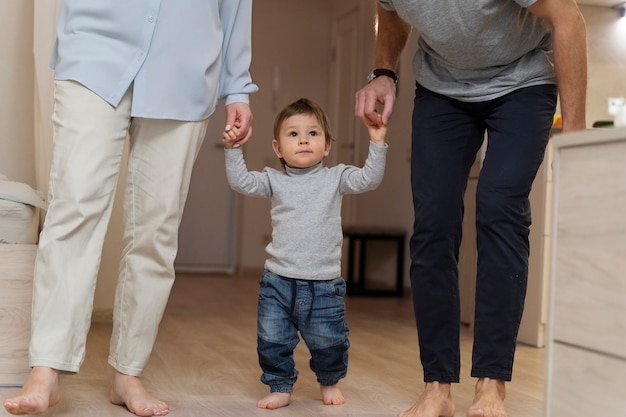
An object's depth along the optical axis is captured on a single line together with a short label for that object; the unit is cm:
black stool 561
